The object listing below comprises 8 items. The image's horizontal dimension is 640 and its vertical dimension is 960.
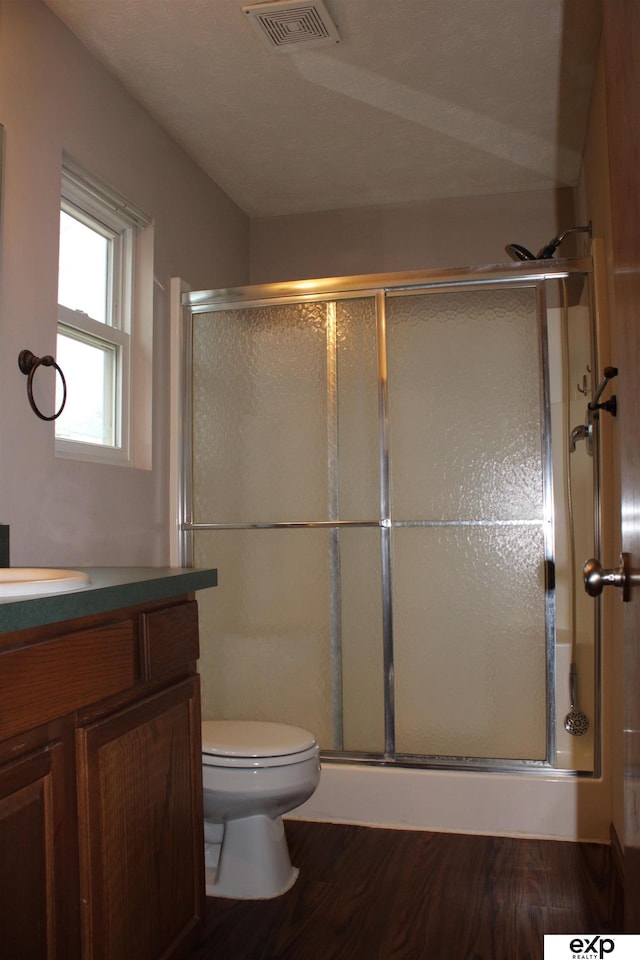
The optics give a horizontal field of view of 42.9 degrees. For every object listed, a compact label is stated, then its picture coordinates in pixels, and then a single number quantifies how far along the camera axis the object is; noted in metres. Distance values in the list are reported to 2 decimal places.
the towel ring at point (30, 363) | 2.12
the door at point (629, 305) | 0.83
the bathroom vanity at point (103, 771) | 1.23
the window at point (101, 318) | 2.53
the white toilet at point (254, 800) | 2.20
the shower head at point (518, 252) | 3.02
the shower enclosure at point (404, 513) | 2.74
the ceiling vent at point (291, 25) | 2.31
